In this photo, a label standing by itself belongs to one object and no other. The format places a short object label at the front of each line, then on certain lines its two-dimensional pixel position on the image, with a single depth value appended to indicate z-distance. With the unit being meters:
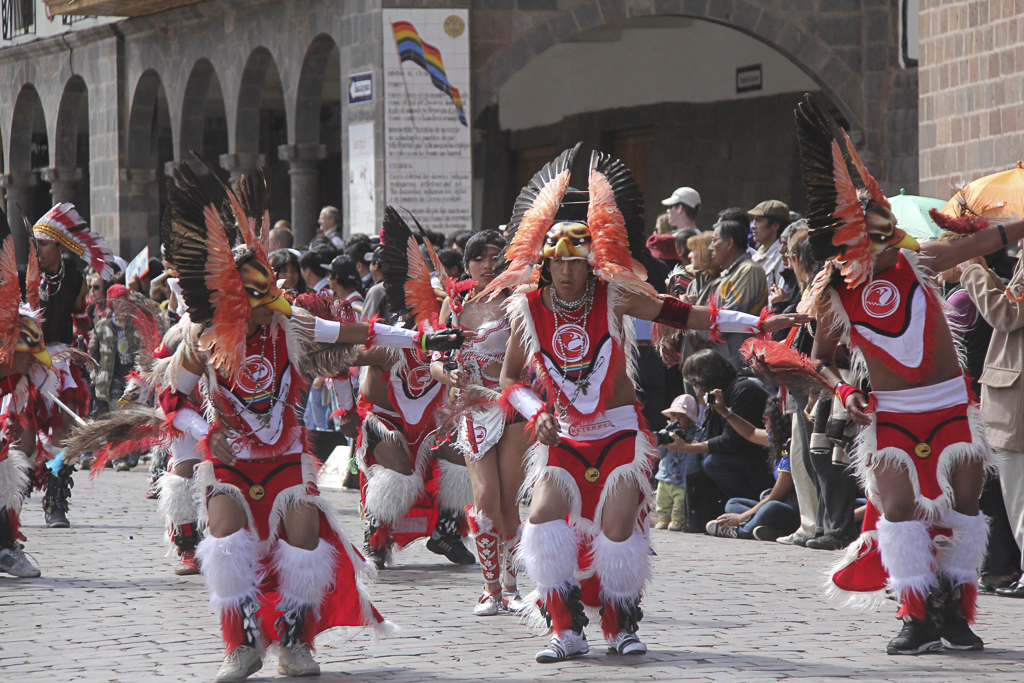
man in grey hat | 20.07
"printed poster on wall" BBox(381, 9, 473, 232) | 32.84
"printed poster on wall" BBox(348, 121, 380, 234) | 33.47
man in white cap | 23.25
